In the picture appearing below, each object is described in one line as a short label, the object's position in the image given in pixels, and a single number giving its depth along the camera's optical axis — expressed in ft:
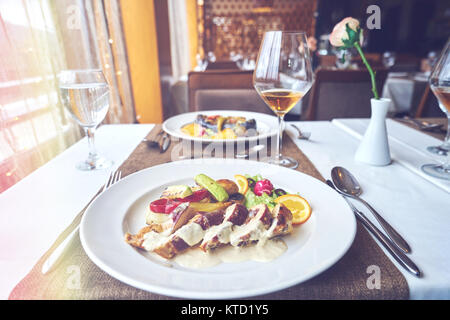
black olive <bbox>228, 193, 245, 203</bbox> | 2.16
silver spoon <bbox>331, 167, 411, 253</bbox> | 1.73
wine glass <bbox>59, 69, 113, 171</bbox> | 2.73
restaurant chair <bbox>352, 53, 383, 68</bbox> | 14.82
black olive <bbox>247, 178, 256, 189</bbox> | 2.31
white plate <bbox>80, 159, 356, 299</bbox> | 1.25
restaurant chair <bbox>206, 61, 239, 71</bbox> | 10.85
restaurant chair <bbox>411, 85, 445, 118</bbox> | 7.34
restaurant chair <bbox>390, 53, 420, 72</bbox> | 24.09
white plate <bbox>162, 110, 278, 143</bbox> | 3.23
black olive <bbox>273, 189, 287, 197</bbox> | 2.20
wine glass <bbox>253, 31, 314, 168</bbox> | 2.66
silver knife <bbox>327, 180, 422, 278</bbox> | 1.50
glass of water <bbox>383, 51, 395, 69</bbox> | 13.50
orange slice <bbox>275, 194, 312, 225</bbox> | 1.90
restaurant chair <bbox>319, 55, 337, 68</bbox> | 16.85
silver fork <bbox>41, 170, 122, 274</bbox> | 1.49
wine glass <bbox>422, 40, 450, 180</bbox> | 2.60
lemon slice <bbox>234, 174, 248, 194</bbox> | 2.30
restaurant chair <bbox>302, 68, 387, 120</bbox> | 7.22
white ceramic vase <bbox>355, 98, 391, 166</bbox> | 2.92
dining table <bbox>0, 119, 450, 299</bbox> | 1.39
